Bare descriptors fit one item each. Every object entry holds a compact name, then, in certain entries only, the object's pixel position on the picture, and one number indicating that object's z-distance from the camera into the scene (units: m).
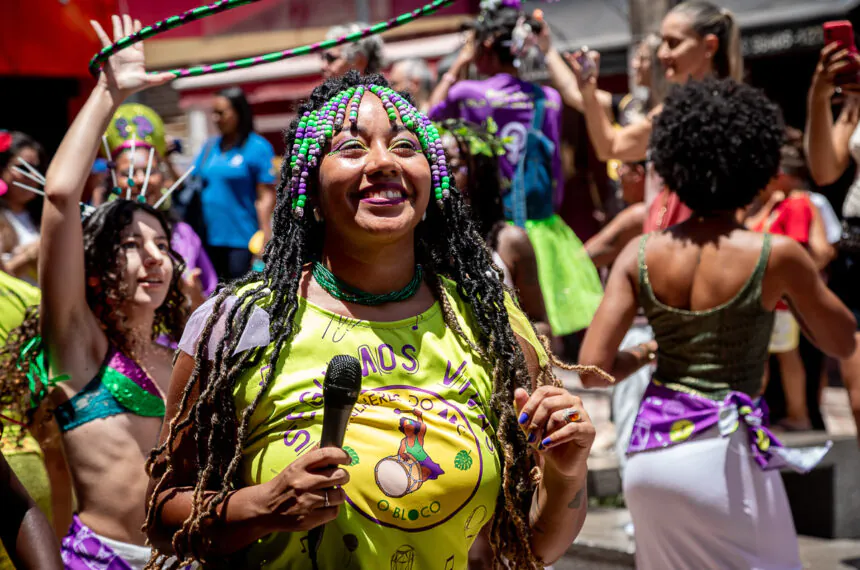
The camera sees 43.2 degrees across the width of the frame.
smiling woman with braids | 2.27
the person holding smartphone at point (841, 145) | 4.59
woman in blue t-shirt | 7.34
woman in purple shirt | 5.82
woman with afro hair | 3.62
